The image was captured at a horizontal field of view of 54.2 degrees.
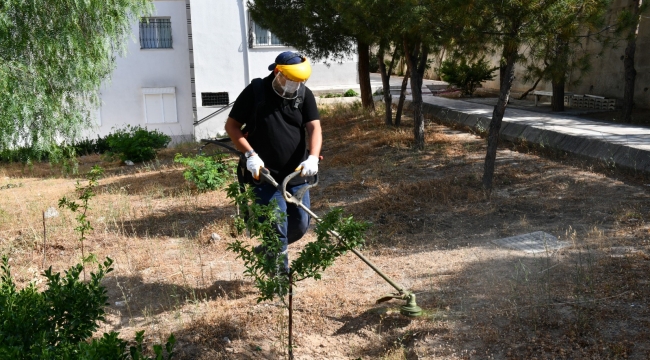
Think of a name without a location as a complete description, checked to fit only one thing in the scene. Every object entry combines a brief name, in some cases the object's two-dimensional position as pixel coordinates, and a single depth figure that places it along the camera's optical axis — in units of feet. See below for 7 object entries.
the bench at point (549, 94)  47.98
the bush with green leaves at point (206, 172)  27.25
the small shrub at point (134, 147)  44.04
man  14.12
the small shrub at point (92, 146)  57.47
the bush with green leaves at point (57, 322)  9.76
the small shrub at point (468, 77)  58.75
